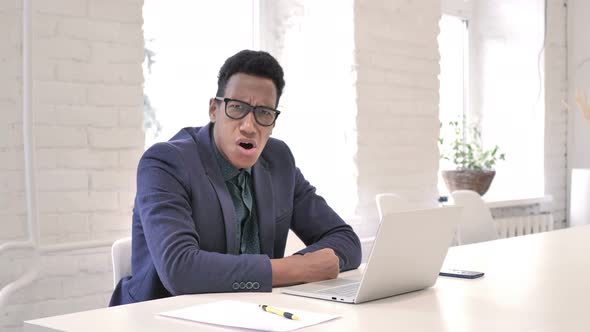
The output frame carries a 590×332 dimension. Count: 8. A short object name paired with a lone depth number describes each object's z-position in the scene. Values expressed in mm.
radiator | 5062
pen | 1417
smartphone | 1970
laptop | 1598
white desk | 1397
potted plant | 4699
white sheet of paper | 1364
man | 1801
